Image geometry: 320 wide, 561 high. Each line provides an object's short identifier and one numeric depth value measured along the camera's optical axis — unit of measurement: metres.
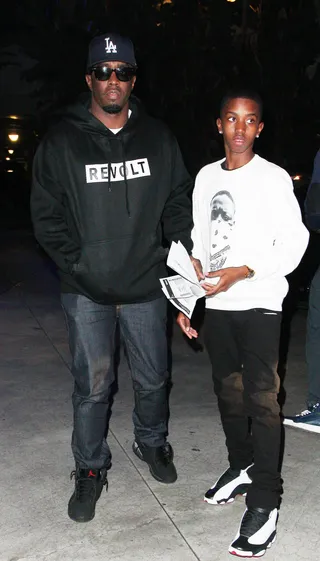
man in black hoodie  3.15
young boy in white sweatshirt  2.88
